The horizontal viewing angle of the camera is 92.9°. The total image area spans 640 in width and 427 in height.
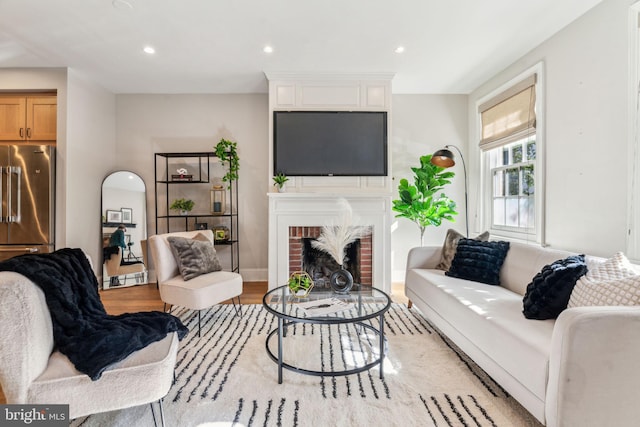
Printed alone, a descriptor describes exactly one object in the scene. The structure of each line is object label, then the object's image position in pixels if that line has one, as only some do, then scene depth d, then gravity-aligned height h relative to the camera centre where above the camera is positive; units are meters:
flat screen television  3.66 +0.82
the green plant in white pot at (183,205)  4.00 +0.08
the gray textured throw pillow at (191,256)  2.73 -0.42
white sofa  1.21 -0.66
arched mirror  3.95 -0.23
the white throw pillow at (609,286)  1.38 -0.35
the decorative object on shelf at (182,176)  3.97 +0.46
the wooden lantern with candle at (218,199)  4.04 +0.16
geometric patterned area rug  1.53 -1.03
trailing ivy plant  3.86 +0.71
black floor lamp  3.32 +0.59
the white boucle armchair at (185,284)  2.52 -0.63
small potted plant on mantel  3.53 +0.36
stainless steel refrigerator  3.29 +0.12
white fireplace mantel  3.60 -0.10
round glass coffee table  1.82 -1.00
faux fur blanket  1.29 -0.54
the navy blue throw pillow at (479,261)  2.54 -0.42
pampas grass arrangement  2.19 -0.18
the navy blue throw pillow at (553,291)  1.70 -0.45
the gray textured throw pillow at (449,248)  2.90 -0.35
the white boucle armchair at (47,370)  1.18 -0.67
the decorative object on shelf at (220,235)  3.97 -0.31
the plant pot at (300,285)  2.22 -0.54
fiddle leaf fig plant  3.80 +0.15
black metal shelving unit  4.23 +0.22
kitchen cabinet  3.54 +1.08
